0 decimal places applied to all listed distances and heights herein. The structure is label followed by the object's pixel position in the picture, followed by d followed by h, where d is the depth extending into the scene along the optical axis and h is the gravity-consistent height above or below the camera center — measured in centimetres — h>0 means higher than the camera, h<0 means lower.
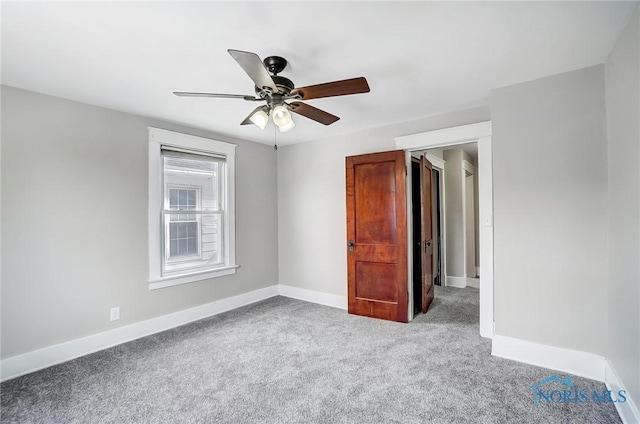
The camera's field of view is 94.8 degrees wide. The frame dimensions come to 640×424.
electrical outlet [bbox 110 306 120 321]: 299 -98
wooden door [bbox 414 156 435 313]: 384 -24
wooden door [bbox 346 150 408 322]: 350 -26
